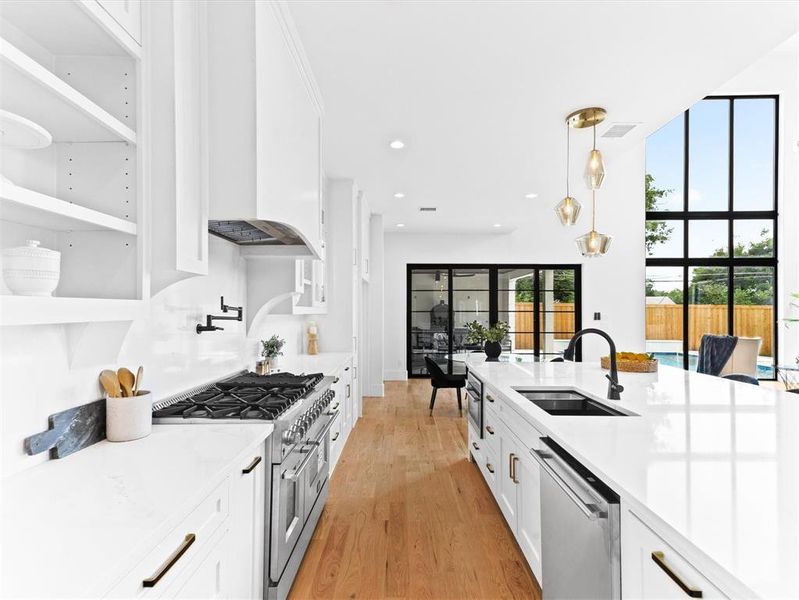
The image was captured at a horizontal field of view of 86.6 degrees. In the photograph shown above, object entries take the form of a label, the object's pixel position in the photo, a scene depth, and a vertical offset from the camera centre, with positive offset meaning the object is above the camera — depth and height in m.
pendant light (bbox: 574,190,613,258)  3.55 +0.45
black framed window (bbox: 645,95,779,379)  7.20 +1.18
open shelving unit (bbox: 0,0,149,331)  1.09 +0.42
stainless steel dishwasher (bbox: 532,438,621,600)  1.15 -0.72
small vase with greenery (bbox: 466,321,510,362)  3.89 -0.38
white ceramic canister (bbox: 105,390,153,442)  1.42 -0.41
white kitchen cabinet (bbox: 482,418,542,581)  1.85 -0.96
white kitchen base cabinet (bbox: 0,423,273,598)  0.75 -0.48
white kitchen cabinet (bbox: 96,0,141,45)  1.17 +0.81
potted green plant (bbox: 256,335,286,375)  2.87 -0.40
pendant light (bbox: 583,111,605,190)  3.19 +0.97
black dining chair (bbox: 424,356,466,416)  5.31 -1.05
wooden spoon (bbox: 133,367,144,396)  1.51 -0.30
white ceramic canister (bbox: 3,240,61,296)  0.96 +0.06
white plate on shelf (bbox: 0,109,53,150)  0.89 +0.36
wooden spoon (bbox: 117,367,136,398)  1.49 -0.30
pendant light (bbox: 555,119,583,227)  3.46 +0.71
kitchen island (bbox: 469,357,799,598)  0.76 -0.46
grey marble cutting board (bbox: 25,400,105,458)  1.20 -0.41
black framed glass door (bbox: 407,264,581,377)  7.75 -0.18
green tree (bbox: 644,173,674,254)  7.43 +1.24
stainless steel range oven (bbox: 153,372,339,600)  1.64 -0.62
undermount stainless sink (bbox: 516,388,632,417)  2.20 -0.57
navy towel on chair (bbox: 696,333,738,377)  5.32 -0.71
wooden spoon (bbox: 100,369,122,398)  1.45 -0.30
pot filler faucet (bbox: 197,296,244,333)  2.20 -0.12
